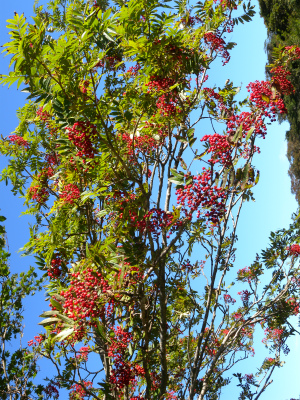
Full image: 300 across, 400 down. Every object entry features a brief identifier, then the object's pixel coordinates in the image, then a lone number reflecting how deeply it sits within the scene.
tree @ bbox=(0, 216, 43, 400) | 3.92
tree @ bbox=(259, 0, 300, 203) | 14.41
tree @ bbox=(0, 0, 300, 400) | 2.10
